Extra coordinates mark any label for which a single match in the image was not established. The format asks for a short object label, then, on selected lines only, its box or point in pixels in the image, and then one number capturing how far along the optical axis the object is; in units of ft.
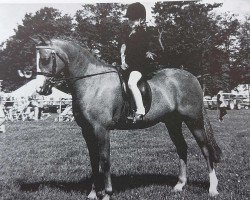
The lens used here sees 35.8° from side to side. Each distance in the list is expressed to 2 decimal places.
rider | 20.75
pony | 19.38
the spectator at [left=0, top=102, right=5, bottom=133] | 45.68
